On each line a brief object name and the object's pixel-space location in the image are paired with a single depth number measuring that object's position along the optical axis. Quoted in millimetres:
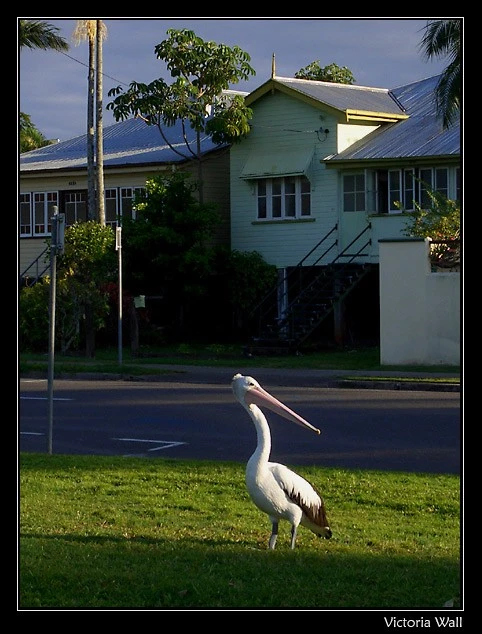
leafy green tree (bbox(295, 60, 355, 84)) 50125
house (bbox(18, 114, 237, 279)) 37062
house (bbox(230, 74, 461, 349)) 31969
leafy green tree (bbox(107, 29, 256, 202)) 33500
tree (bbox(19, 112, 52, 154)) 54156
